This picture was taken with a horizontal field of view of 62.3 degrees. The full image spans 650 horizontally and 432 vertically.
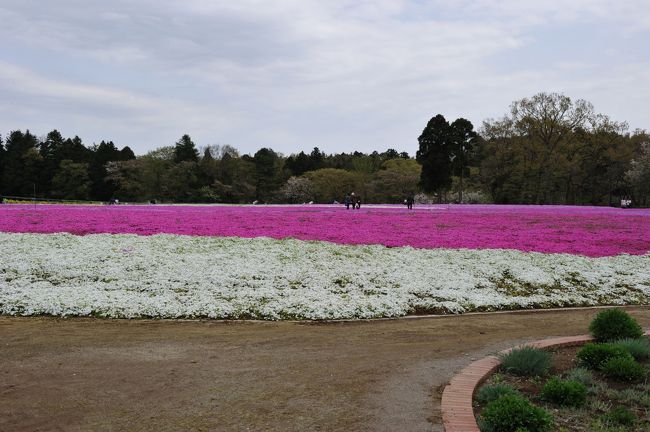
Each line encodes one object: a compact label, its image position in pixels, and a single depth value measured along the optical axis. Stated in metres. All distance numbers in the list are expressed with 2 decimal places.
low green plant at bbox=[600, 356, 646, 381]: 5.99
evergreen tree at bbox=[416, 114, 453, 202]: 66.12
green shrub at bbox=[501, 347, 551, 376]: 6.21
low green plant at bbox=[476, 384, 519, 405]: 5.36
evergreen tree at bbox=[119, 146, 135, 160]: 95.57
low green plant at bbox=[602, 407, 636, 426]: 4.89
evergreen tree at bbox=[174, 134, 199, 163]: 92.06
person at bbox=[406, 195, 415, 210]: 45.88
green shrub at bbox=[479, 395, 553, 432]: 4.54
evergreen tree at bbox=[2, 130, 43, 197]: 90.18
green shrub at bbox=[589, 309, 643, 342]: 7.47
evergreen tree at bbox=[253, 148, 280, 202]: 89.38
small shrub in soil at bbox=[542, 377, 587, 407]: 5.27
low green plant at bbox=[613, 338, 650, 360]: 6.72
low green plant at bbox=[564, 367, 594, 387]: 5.88
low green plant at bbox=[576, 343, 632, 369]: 6.34
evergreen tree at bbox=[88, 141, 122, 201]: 88.19
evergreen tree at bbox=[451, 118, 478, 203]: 67.56
